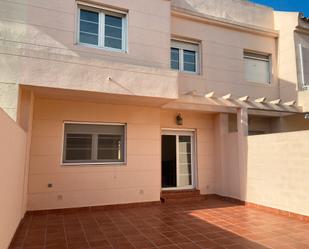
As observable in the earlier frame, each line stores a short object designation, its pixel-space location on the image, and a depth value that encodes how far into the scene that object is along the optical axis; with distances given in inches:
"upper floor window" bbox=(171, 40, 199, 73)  369.7
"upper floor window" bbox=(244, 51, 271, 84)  412.5
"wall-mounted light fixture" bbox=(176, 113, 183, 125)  366.9
